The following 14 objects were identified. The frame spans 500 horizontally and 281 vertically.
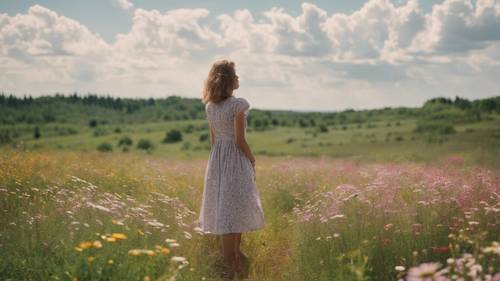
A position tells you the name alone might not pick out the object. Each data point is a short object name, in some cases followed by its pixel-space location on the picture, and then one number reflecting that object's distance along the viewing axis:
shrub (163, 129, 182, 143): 115.88
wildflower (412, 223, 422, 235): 4.91
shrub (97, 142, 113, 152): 104.07
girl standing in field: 5.66
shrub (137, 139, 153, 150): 108.06
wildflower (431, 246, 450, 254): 4.88
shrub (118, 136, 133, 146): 114.84
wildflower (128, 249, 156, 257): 3.19
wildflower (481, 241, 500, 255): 2.92
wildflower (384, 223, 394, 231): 4.73
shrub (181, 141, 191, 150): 100.12
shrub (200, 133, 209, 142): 111.39
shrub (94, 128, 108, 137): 141.40
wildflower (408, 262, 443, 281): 2.45
